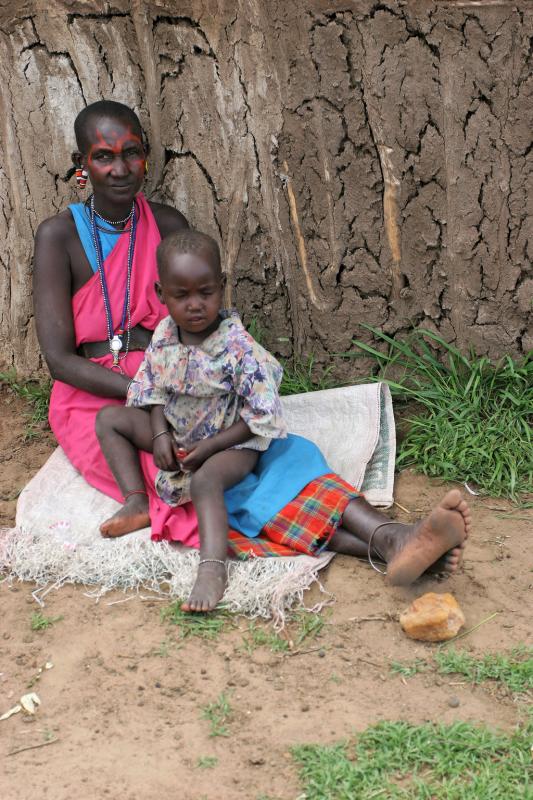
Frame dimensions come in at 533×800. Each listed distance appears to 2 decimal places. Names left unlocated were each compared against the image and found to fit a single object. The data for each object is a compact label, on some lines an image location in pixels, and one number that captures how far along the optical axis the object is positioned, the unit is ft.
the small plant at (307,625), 8.96
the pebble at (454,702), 7.89
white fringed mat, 9.58
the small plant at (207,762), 7.36
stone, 8.58
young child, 9.87
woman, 11.39
